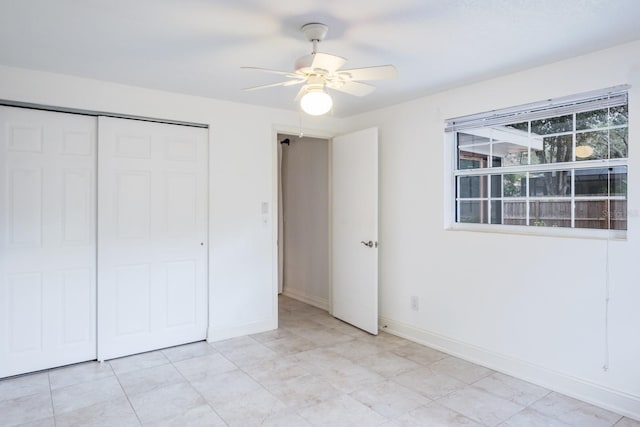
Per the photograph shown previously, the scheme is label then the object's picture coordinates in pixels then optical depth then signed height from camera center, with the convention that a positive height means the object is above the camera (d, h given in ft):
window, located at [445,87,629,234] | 8.50 +1.25
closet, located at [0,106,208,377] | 9.78 -0.62
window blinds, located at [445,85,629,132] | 8.36 +2.53
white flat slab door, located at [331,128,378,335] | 13.00 -0.48
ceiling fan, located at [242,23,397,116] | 7.07 +2.69
